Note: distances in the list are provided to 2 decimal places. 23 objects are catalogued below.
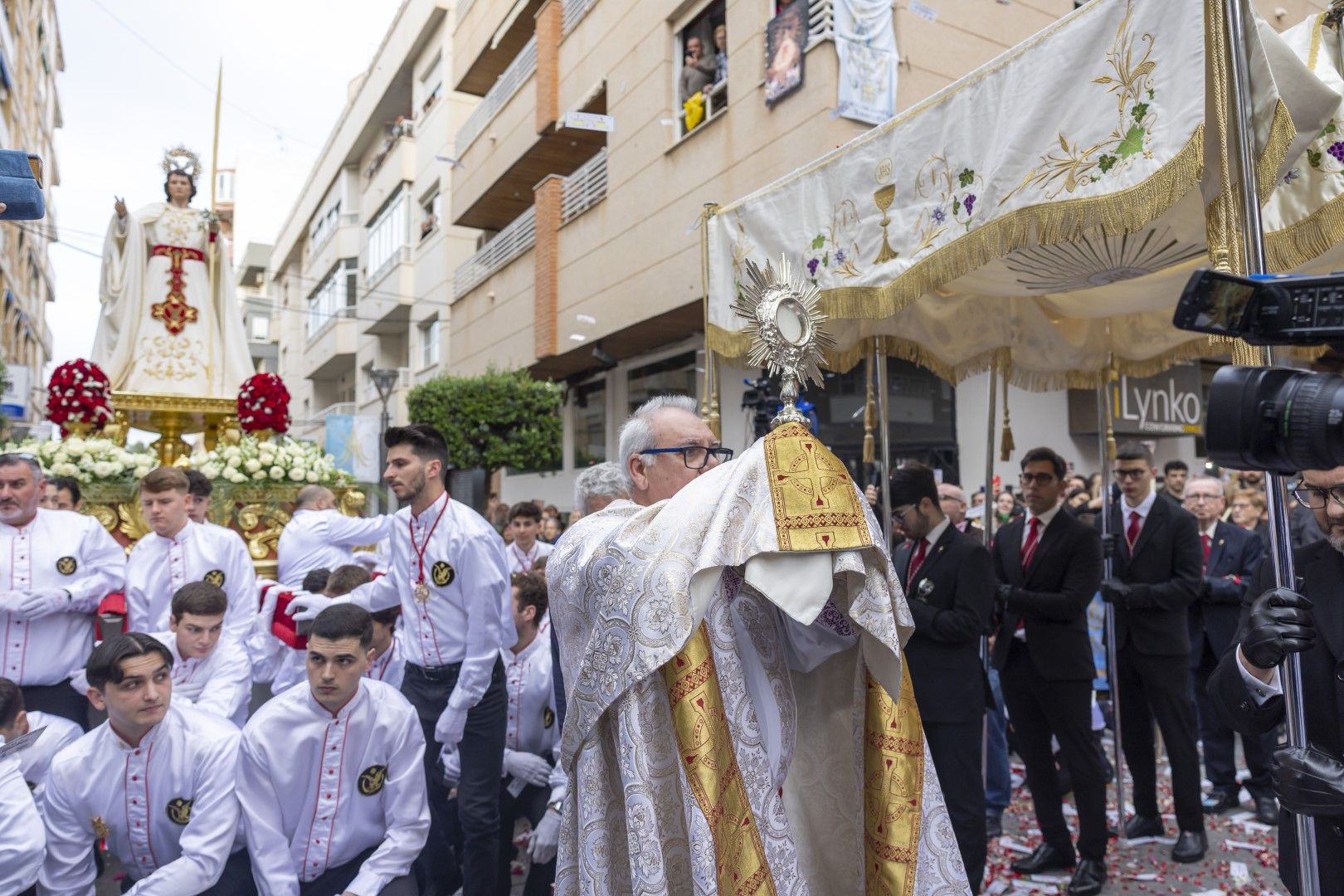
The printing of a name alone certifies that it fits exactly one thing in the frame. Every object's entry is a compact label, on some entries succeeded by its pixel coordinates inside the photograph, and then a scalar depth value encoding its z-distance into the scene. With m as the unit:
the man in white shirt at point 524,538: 6.99
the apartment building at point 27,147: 19.41
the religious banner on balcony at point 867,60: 9.86
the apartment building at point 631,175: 10.77
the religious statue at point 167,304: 8.79
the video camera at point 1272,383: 1.71
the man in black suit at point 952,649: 3.93
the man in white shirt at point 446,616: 4.02
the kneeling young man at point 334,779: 3.33
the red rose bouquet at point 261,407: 8.20
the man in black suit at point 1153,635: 4.68
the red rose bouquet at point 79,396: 7.42
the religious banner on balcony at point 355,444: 21.97
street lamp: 20.06
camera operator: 2.04
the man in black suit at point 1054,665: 4.36
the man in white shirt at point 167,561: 5.16
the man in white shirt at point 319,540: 6.43
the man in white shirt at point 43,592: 4.70
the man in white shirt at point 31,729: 3.39
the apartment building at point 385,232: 24.20
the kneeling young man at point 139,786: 3.30
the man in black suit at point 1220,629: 5.28
